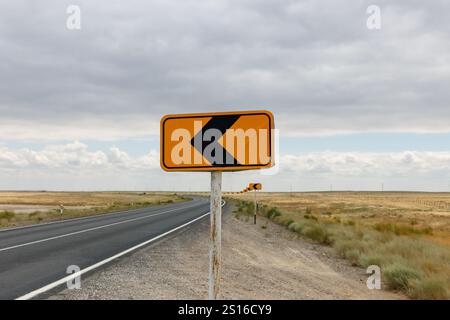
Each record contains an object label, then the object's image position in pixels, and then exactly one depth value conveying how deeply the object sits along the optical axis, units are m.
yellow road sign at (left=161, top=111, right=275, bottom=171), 3.71
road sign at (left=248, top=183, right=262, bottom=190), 23.22
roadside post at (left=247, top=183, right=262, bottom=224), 23.22
